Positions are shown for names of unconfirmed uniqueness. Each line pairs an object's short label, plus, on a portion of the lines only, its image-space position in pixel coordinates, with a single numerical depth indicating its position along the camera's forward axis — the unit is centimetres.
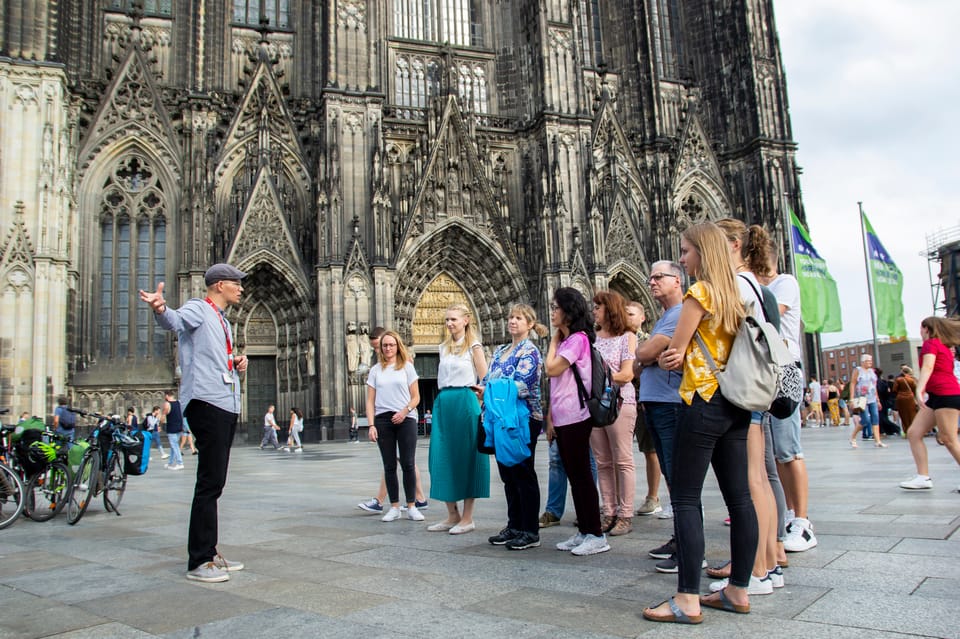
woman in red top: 665
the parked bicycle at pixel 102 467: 685
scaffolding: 4741
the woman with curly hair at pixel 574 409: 465
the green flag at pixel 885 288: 2036
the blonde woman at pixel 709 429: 316
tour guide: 422
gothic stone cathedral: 2023
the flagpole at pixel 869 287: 2098
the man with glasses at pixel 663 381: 391
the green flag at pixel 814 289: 2189
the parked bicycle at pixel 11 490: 649
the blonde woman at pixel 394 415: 636
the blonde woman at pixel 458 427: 559
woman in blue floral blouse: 500
